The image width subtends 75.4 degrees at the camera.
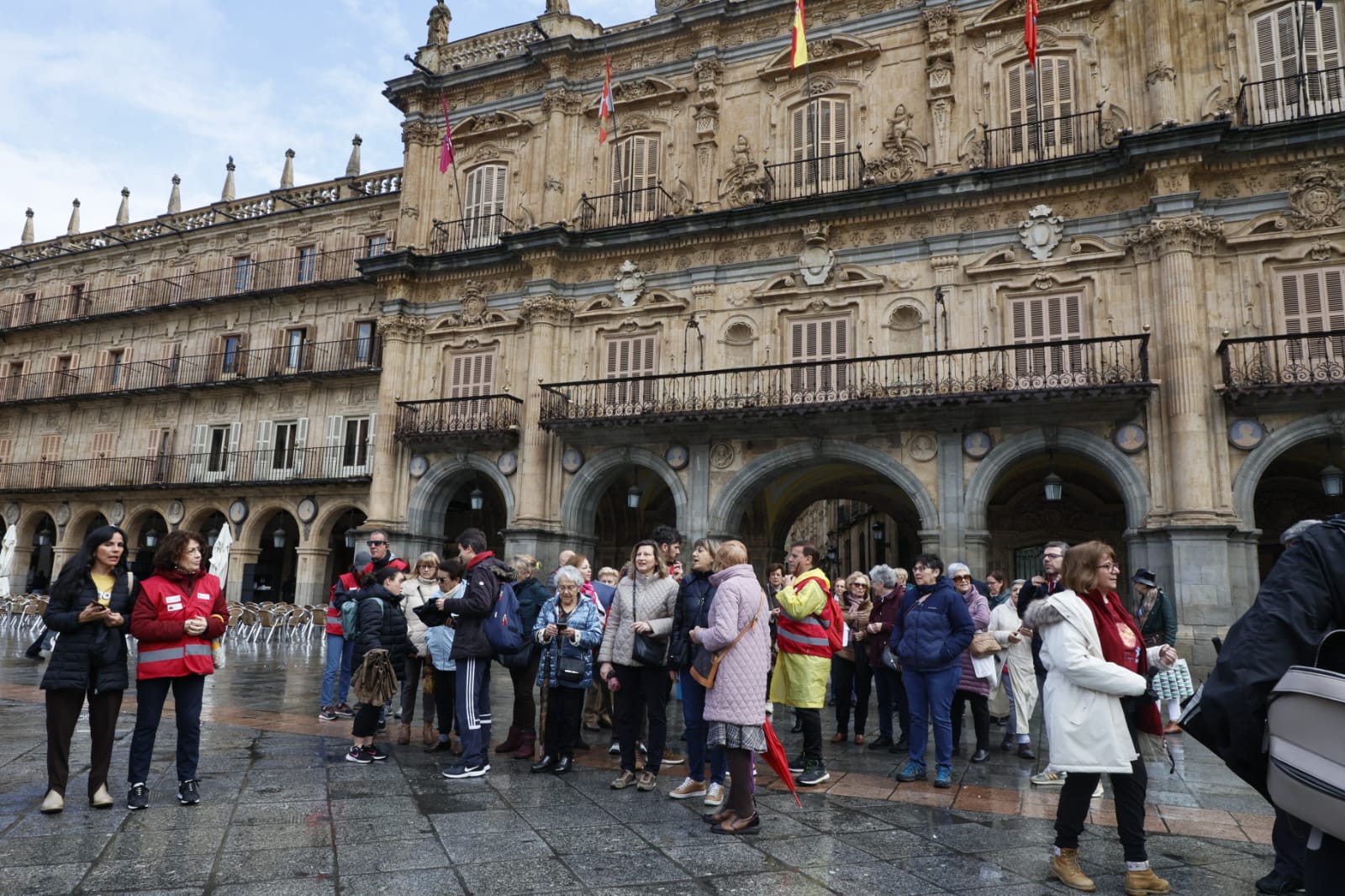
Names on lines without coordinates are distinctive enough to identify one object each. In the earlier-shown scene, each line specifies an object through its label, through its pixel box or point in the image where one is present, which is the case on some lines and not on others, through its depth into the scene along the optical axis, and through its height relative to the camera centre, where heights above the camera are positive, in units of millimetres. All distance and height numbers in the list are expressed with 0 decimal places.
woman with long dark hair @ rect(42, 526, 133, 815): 5145 -631
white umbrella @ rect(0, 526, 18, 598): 21328 +22
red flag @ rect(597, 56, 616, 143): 18969 +10046
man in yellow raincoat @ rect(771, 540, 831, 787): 6203 -581
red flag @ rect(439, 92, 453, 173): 20578 +9602
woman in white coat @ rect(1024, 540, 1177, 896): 4250 -643
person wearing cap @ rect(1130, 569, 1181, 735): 8539 -388
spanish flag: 16750 +10141
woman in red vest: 5324 -574
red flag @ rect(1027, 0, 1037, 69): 15688 +9722
